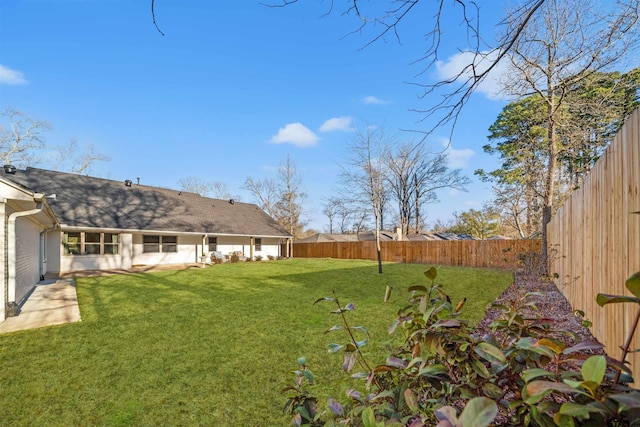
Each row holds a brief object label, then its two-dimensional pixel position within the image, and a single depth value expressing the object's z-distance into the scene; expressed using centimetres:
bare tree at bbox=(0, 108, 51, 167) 2112
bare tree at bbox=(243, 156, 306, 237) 3321
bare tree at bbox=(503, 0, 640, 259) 628
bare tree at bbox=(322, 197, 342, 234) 3699
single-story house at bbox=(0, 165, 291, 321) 676
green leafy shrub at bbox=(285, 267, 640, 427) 68
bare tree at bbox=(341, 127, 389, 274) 1513
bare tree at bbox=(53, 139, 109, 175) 2416
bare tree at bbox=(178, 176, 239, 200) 3484
